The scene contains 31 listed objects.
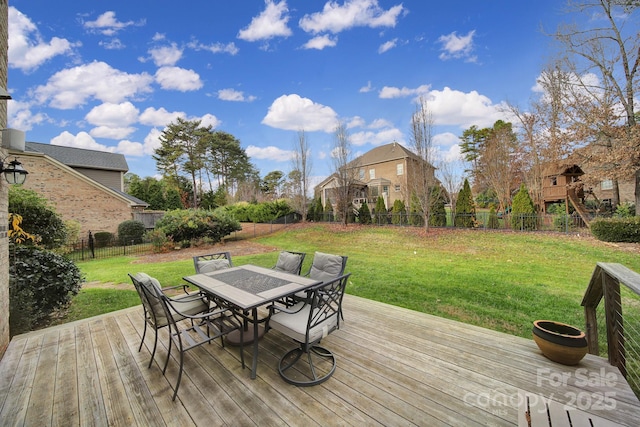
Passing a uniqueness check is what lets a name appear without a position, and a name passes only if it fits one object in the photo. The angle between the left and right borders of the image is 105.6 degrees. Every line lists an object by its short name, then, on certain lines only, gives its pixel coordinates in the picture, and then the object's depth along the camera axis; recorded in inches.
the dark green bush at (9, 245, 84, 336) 137.3
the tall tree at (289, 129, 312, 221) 780.6
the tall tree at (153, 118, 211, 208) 992.2
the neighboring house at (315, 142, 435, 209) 1005.2
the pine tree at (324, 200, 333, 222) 796.1
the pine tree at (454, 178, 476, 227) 518.3
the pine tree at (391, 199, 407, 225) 618.6
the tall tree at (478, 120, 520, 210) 660.1
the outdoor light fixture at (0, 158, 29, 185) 117.4
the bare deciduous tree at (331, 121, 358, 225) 688.4
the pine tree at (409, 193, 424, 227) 573.0
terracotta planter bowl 89.6
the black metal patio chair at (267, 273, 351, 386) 88.4
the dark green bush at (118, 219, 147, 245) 547.8
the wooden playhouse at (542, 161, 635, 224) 490.3
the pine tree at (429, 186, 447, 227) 541.6
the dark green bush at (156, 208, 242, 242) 480.4
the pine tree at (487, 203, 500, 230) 487.8
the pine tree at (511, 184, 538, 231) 449.1
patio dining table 96.2
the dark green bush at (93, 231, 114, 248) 532.7
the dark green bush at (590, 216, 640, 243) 328.5
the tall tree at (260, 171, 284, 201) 1425.9
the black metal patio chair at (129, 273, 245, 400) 89.2
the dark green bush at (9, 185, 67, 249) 214.5
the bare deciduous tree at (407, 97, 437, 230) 501.7
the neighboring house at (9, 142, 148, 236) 495.5
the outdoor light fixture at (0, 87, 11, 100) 99.9
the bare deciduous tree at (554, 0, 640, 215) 367.9
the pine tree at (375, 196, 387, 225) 660.7
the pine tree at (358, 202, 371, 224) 695.7
